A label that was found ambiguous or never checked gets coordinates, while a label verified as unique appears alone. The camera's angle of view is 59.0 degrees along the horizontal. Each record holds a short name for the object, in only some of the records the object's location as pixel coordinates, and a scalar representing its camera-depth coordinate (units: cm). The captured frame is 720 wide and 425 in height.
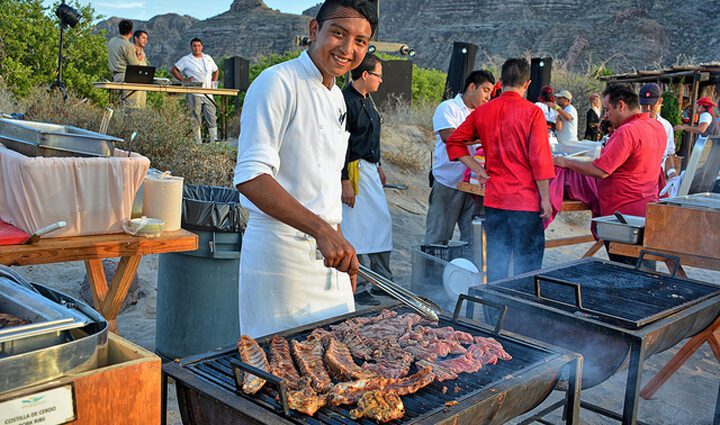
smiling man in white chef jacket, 228
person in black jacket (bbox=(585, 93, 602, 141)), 1327
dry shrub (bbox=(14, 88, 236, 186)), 784
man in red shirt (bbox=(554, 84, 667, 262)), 525
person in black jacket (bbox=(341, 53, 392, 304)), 571
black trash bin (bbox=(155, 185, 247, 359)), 398
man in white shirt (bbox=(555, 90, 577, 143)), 1118
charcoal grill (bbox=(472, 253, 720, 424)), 276
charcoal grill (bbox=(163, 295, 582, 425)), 184
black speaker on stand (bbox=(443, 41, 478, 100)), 1061
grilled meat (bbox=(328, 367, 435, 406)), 192
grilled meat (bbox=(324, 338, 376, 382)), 206
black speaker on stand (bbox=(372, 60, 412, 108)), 1554
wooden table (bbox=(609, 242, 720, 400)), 434
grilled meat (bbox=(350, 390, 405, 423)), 183
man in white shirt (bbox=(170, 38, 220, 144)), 1273
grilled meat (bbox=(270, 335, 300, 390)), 201
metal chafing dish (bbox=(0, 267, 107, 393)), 126
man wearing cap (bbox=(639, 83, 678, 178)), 612
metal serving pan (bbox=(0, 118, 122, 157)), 295
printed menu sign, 125
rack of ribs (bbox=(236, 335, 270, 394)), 192
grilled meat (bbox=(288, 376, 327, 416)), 182
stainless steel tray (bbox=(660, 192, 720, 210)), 404
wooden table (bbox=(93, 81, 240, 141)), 1062
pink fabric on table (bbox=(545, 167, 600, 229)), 572
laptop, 1107
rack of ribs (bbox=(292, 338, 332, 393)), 201
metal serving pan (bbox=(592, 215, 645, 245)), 432
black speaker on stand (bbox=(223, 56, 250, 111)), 1714
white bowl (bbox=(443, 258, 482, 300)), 541
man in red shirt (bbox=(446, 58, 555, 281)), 486
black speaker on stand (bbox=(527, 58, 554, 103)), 1390
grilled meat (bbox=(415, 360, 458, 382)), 214
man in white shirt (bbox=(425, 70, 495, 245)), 637
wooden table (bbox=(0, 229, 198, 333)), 284
